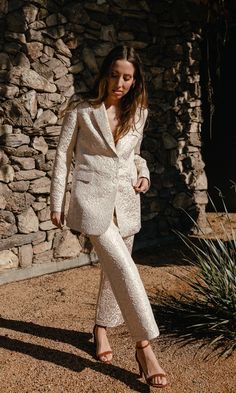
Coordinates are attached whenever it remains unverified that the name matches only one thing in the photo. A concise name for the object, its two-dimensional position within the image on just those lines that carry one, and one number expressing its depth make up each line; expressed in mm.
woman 2705
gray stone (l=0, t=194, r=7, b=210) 4832
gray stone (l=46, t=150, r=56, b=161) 5109
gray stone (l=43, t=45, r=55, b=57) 5004
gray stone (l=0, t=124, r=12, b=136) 4809
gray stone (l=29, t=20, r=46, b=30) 4852
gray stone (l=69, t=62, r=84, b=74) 5230
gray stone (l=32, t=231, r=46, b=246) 5102
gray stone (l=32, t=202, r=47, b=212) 5066
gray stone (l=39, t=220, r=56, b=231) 5133
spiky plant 3320
